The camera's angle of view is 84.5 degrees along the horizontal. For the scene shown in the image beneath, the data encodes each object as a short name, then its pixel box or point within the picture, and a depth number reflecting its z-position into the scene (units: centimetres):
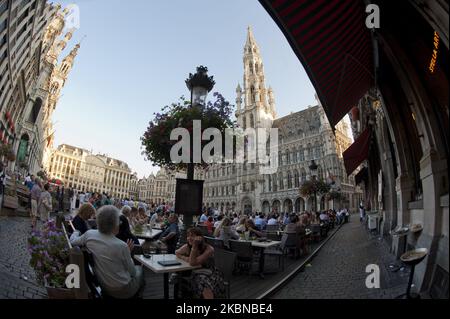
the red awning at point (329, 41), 332
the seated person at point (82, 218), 471
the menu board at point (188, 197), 644
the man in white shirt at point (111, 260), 283
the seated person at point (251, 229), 808
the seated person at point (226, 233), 669
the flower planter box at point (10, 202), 1215
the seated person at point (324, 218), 1730
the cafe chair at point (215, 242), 622
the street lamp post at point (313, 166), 1663
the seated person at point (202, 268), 323
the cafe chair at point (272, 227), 1266
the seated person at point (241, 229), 839
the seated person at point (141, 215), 986
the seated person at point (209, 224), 1072
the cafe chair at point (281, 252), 685
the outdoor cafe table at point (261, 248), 605
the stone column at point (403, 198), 678
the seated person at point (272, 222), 1358
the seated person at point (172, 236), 684
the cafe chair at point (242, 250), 600
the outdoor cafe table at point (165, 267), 341
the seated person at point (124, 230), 497
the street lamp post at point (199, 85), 680
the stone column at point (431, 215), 365
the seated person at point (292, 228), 835
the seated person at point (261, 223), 1338
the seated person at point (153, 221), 1117
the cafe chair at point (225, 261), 423
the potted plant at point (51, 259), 323
